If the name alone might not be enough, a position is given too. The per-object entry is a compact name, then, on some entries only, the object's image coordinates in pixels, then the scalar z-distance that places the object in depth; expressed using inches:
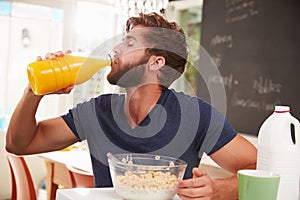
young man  50.2
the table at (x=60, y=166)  103.7
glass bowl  36.3
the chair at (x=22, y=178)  108.6
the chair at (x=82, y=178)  94.6
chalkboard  102.3
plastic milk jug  37.7
